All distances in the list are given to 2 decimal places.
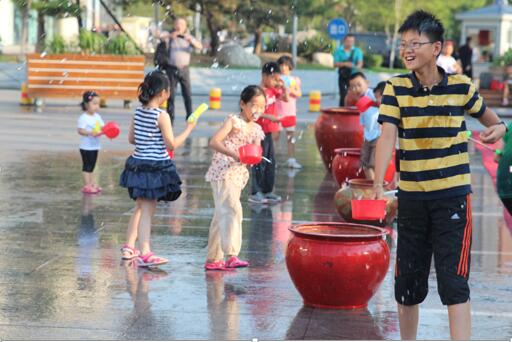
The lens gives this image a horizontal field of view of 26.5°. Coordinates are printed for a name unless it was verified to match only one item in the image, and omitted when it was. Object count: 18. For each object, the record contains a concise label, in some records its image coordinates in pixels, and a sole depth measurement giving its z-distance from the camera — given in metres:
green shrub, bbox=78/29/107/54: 27.03
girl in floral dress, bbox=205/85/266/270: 7.88
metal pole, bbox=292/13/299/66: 35.83
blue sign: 32.61
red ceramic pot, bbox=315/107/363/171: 13.45
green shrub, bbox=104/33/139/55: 27.09
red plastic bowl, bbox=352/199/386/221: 5.61
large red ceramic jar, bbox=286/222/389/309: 6.59
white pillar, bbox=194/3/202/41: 50.71
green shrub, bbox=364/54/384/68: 47.62
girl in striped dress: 7.90
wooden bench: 23.88
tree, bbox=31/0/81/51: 37.31
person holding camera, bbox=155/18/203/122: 17.75
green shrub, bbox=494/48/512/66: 28.84
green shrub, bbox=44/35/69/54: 26.72
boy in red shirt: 11.17
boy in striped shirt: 5.25
